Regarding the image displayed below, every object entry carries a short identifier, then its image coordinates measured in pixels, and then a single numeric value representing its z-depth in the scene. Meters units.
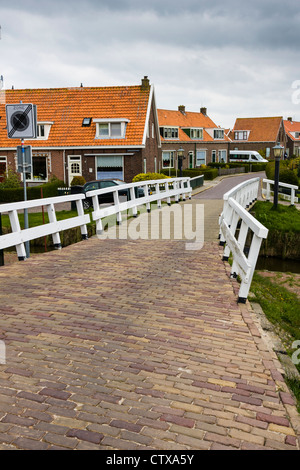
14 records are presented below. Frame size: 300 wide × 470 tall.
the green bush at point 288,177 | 30.65
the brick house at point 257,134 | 74.88
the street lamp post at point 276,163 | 19.98
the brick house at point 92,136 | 35.50
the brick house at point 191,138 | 54.53
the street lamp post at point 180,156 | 35.53
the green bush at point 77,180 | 33.41
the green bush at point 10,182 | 31.16
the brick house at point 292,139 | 85.81
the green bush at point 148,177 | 28.14
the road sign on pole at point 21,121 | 10.73
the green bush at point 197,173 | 47.66
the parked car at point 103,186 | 23.02
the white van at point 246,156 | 69.06
